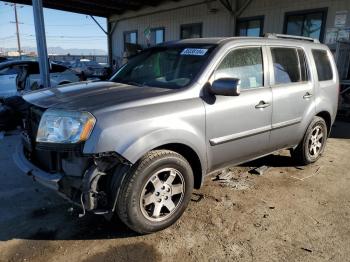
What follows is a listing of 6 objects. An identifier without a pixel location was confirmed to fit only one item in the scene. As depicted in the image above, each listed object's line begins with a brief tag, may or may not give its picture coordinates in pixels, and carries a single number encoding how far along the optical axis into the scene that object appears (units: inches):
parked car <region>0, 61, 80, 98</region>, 341.7
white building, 405.4
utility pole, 2167.8
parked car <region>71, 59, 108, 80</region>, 578.0
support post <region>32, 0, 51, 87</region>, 275.0
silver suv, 104.3
